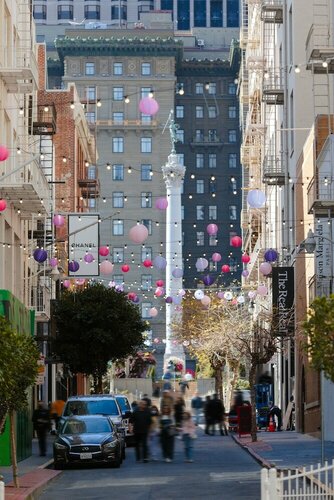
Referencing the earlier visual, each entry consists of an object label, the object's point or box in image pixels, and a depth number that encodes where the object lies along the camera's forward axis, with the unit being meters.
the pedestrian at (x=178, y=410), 43.84
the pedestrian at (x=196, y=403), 64.38
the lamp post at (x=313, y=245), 47.85
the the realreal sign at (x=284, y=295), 61.59
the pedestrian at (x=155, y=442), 42.77
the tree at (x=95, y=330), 73.06
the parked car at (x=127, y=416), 50.06
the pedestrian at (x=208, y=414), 55.48
